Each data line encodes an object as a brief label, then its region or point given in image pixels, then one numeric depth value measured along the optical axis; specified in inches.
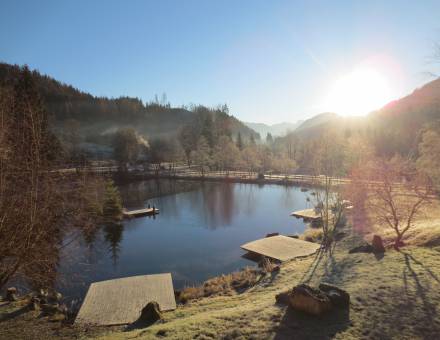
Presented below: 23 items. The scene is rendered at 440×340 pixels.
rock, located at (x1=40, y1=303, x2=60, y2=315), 410.2
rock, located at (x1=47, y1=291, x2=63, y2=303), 482.3
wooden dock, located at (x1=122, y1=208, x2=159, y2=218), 1128.8
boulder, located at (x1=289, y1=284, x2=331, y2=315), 251.4
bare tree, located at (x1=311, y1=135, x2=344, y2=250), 667.4
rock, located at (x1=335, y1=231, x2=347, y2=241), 701.5
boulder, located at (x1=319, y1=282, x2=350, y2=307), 266.1
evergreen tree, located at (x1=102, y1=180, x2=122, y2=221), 1040.8
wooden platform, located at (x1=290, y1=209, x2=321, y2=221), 999.1
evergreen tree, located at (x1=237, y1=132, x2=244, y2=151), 3279.8
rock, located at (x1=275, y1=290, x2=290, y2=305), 289.1
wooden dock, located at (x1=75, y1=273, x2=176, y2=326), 399.9
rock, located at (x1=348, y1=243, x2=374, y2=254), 486.9
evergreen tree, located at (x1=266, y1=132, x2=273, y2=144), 6235.7
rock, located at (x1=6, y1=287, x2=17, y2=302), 443.5
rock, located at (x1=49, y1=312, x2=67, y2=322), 385.4
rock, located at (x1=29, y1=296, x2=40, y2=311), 414.0
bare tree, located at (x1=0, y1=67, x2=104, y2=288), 275.0
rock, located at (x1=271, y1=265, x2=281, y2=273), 536.9
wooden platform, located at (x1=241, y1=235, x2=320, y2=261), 635.5
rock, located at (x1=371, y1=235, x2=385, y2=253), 469.7
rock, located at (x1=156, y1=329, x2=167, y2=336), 259.8
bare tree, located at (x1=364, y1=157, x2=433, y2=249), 527.5
